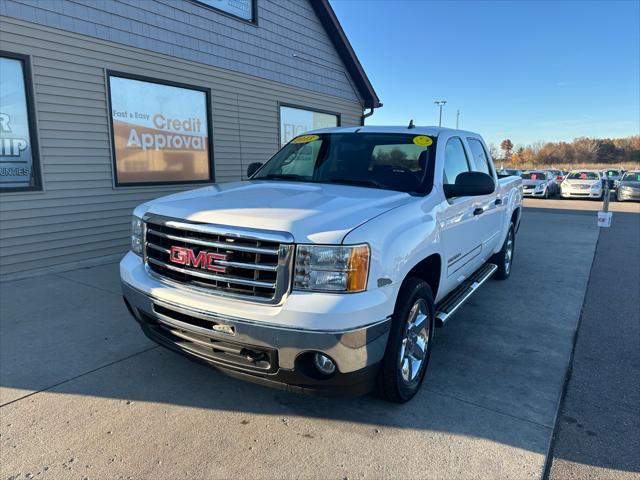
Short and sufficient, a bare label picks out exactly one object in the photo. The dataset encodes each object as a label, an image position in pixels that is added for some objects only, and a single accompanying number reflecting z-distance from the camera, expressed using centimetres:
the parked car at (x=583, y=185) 2288
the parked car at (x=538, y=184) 2408
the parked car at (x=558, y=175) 2923
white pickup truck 245
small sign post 1106
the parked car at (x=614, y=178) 2538
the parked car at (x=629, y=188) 2111
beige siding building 603
